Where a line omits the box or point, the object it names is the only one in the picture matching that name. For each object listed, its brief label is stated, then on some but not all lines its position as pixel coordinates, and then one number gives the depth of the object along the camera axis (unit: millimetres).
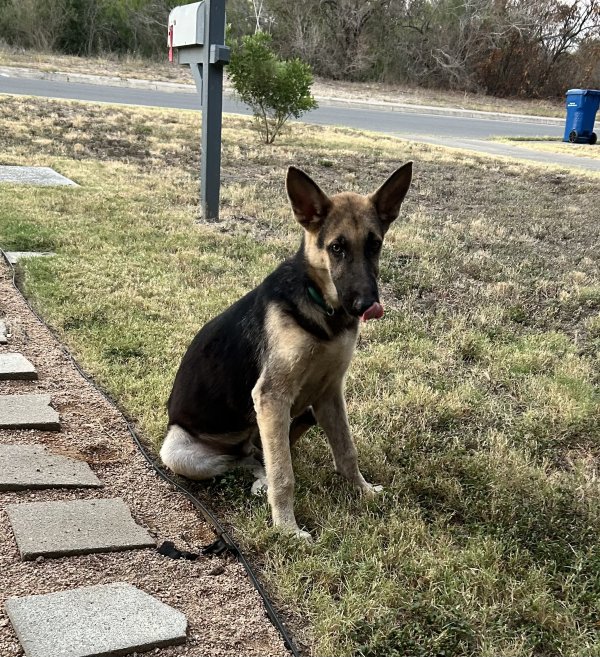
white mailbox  8078
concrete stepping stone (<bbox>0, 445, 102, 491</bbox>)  3170
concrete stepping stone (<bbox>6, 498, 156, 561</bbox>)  2742
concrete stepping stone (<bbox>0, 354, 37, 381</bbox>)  4277
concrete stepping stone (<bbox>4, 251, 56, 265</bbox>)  6516
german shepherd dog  3104
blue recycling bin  20531
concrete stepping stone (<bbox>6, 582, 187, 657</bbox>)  2223
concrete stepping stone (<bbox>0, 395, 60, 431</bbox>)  3721
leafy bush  14180
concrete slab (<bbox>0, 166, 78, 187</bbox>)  9617
